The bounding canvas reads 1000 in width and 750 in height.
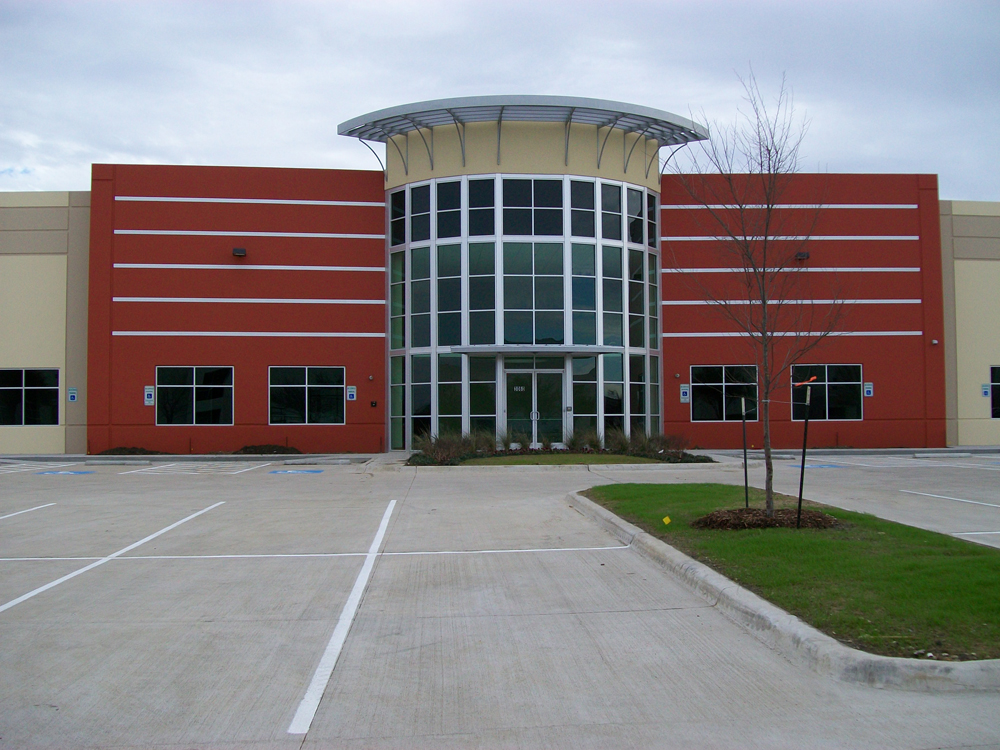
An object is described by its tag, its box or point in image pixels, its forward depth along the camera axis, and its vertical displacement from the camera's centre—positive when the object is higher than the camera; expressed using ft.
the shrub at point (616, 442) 81.76 -4.80
